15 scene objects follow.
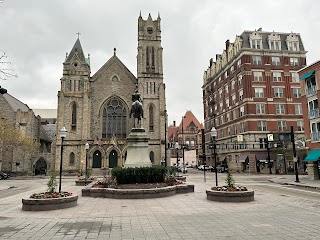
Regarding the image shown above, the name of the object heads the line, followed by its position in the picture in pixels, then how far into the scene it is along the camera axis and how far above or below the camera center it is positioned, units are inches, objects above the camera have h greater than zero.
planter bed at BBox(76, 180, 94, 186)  1069.8 -85.0
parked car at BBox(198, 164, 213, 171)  2482.2 -86.3
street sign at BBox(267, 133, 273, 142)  1681.8 +125.5
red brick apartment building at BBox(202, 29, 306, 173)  1905.8 +423.0
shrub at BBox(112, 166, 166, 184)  670.5 -35.7
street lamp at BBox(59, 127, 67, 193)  770.9 +79.7
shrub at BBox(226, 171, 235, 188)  578.4 -47.8
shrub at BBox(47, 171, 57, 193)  512.3 -41.8
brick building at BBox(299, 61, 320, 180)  1238.3 +210.8
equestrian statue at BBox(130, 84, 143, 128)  866.8 +164.6
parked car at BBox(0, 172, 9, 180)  1670.8 -82.1
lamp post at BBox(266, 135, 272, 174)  1802.8 -45.1
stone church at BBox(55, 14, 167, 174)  1904.5 +396.9
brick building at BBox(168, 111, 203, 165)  4008.4 +356.6
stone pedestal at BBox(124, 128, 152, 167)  749.9 +27.6
